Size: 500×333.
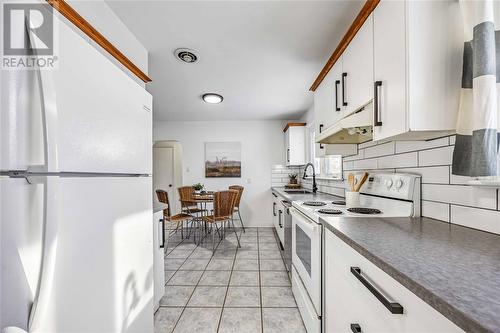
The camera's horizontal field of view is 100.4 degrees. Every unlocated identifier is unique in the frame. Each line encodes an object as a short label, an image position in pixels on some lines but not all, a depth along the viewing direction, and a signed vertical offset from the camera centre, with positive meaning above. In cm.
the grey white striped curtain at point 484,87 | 78 +30
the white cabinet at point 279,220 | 284 -76
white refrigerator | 49 -9
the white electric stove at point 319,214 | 122 -31
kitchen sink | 313 -38
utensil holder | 158 -25
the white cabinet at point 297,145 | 379 +40
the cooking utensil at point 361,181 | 160 -11
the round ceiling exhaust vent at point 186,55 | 194 +108
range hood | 126 +27
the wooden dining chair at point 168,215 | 320 -77
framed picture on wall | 445 +20
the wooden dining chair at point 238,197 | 381 -54
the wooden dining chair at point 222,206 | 311 -60
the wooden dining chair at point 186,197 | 367 -53
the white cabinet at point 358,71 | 122 +63
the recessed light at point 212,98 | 300 +103
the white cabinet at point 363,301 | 52 -45
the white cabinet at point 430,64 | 91 +45
